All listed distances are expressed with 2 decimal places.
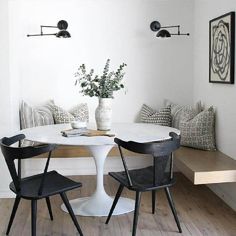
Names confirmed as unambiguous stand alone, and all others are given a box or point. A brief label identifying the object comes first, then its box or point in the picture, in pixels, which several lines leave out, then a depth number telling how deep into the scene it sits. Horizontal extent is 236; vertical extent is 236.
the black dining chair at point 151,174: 2.54
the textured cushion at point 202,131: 3.74
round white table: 2.88
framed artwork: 3.35
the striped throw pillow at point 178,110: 4.08
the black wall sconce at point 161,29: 4.16
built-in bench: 3.08
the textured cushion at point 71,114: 4.06
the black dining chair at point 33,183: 2.42
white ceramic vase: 3.23
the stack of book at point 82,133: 2.99
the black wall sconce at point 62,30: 3.99
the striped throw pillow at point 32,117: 3.95
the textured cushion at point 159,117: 4.21
